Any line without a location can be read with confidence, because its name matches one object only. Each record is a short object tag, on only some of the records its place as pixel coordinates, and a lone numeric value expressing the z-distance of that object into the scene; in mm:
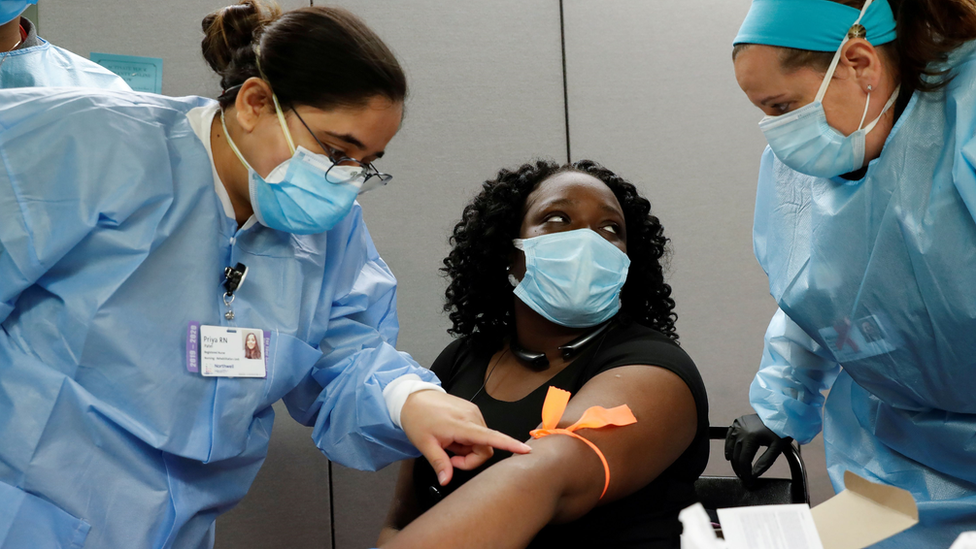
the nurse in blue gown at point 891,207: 1086
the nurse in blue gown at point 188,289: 990
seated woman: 1042
